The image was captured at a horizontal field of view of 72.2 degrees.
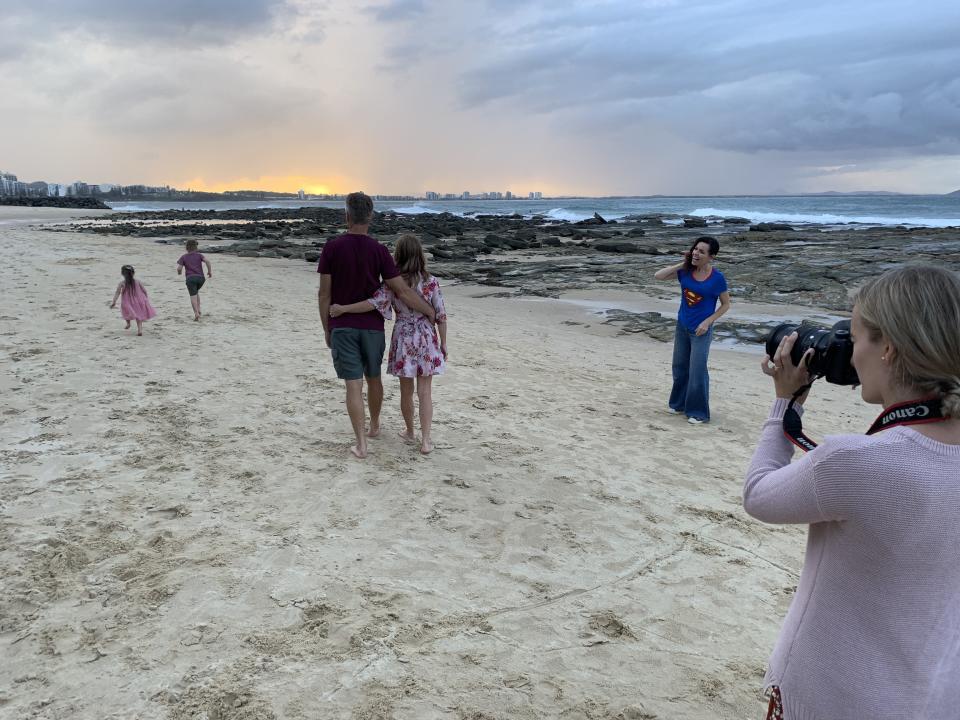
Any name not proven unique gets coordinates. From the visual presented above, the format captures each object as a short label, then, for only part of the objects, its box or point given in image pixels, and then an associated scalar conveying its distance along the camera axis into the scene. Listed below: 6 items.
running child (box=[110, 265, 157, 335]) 7.83
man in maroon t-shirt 4.23
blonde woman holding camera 1.15
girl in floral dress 4.46
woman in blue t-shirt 5.65
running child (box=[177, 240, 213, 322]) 8.88
